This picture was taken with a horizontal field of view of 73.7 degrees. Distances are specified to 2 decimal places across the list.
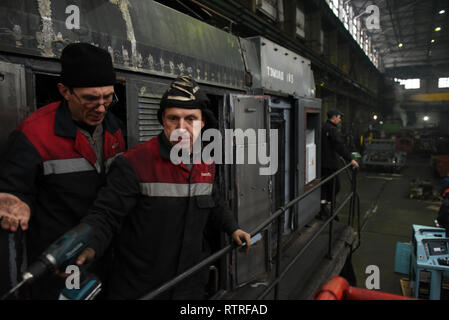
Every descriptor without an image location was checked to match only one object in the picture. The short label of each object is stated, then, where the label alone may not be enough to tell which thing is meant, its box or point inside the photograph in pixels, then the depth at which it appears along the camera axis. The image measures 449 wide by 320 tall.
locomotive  1.75
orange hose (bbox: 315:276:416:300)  1.63
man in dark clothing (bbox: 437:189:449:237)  4.08
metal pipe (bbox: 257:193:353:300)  2.09
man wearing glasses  1.49
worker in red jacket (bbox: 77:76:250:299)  1.58
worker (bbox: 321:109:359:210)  5.94
